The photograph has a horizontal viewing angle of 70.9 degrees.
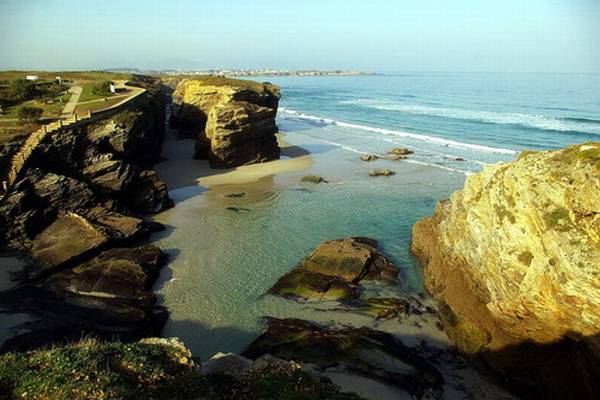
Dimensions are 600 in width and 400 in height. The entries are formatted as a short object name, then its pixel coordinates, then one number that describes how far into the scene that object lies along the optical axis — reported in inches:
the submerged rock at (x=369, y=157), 1744.6
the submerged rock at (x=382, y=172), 1518.5
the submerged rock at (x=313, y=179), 1437.0
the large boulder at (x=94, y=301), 621.9
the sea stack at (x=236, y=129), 1596.9
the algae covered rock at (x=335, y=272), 746.8
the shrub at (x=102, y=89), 1705.2
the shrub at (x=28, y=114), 1190.9
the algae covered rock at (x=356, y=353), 542.9
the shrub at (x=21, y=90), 1514.5
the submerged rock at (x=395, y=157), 1755.4
